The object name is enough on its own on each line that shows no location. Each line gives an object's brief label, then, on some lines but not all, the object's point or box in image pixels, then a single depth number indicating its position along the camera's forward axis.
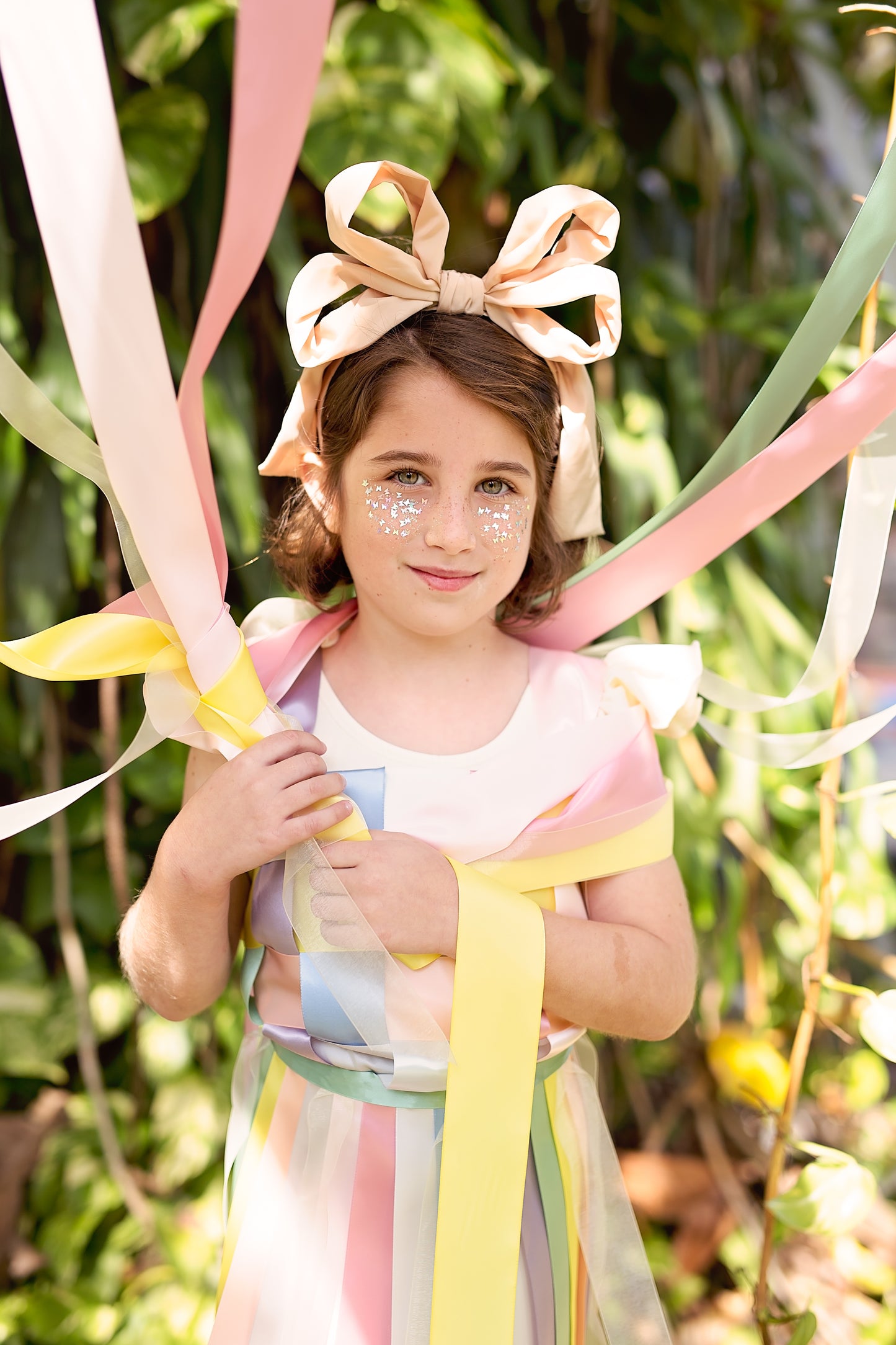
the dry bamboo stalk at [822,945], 0.84
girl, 0.64
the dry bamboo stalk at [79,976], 1.34
